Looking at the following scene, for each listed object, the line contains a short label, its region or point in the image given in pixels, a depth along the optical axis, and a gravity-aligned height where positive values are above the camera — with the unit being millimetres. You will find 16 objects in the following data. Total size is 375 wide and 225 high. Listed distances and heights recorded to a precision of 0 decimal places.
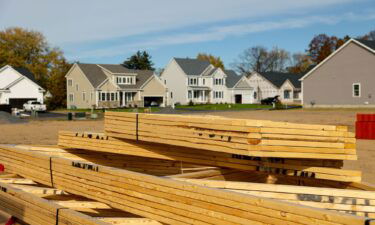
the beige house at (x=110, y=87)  53969 +2557
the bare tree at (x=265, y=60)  97738 +11420
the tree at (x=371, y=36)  92125 +16432
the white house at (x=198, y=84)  61969 +3472
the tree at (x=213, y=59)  95575 +11430
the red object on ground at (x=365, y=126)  15930 -991
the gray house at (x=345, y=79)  38500 +2600
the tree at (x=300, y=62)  97025 +10841
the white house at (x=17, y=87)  49812 +2361
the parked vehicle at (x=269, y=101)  63938 +417
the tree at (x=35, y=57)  62469 +8127
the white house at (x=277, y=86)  71938 +3450
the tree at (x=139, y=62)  82938 +9353
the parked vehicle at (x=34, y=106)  45812 -178
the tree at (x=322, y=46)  86688 +13617
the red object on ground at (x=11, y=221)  5753 -1787
